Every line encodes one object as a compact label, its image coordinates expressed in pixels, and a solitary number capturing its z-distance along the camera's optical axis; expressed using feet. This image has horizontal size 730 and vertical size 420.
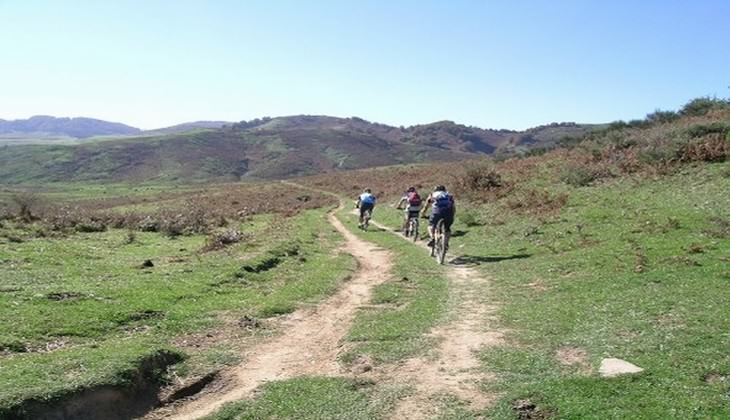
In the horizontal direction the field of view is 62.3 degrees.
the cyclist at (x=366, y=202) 122.42
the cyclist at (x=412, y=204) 104.22
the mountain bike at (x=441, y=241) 78.88
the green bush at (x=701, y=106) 161.95
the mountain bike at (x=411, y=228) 105.56
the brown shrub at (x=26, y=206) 120.78
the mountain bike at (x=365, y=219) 124.36
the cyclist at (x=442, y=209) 79.30
